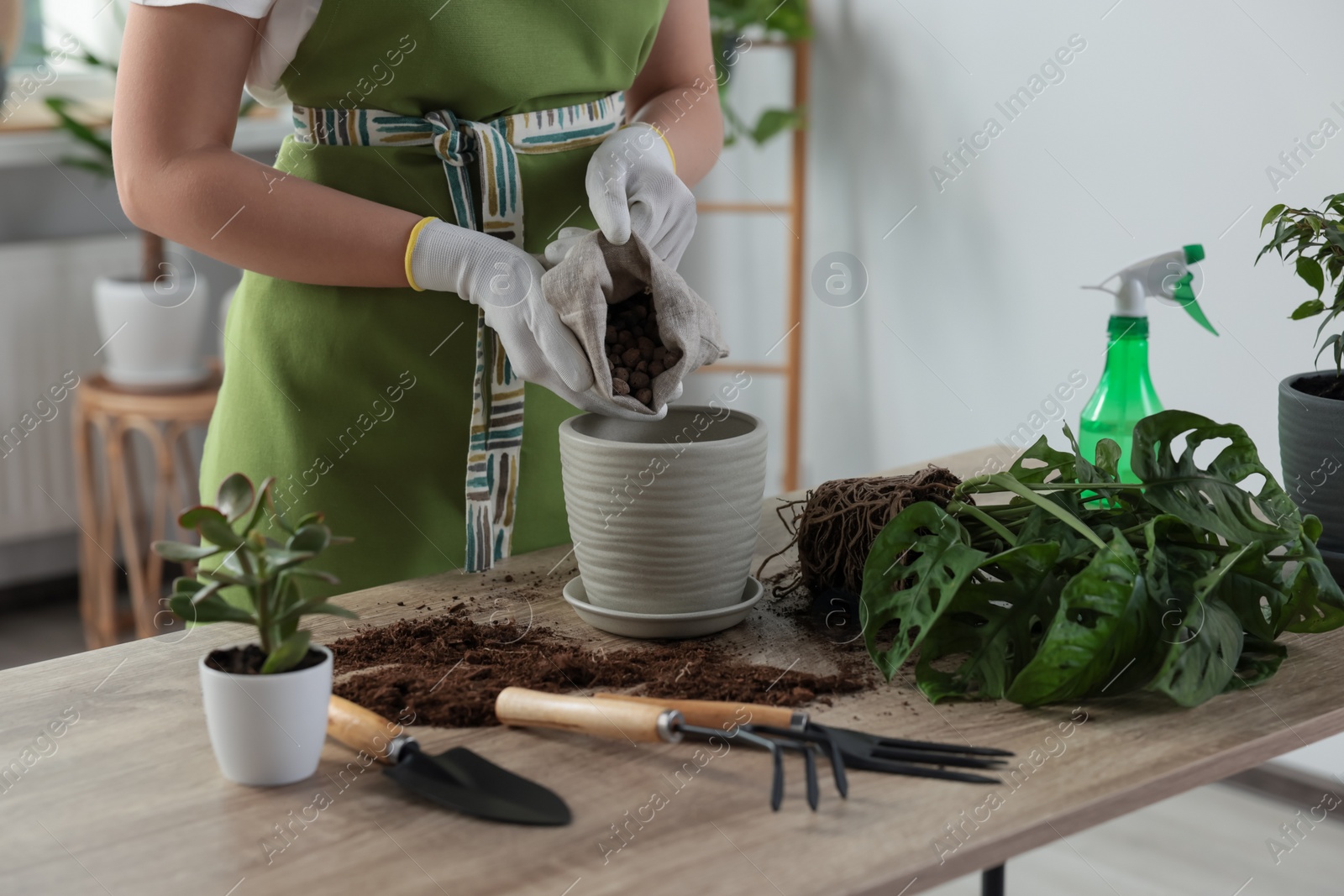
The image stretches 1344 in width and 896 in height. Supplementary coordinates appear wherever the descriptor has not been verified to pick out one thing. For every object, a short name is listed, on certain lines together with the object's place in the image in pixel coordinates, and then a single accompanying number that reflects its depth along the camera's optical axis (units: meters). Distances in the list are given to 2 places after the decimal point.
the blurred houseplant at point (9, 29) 5.17
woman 2.57
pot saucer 2.43
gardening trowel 2.16
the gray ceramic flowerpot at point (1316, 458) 2.54
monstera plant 2.28
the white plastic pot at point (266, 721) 2.18
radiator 5.38
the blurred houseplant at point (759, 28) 4.86
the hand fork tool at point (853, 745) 2.21
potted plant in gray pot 2.54
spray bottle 2.67
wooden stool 4.92
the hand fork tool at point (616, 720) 2.22
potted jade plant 2.17
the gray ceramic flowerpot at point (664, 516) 2.40
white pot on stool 5.04
